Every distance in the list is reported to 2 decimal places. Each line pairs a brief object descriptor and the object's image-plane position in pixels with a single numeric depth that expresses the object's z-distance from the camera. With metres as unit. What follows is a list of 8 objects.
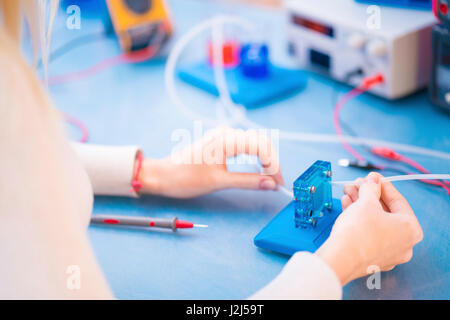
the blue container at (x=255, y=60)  1.15
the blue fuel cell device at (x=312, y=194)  0.70
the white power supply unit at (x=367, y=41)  1.03
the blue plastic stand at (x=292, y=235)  0.70
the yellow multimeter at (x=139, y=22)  1.33
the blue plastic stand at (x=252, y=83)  1.11
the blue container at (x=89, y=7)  1.61
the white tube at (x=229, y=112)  0.93
